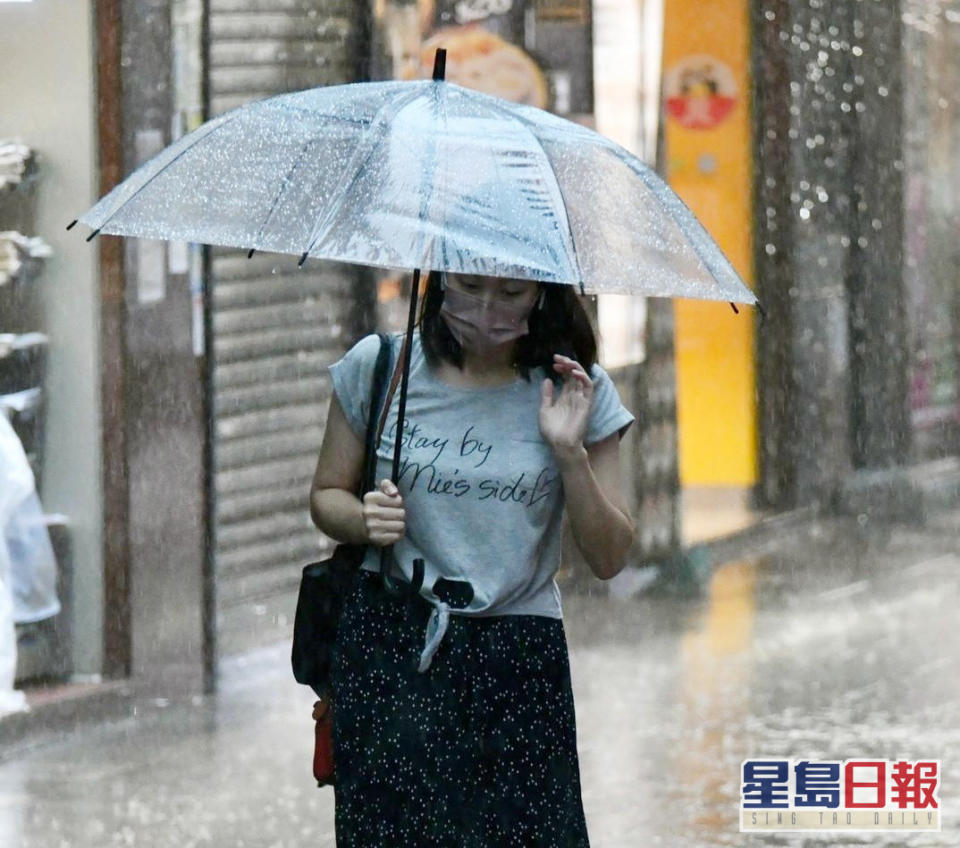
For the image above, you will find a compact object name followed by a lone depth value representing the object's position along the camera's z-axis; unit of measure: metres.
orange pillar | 25.17
